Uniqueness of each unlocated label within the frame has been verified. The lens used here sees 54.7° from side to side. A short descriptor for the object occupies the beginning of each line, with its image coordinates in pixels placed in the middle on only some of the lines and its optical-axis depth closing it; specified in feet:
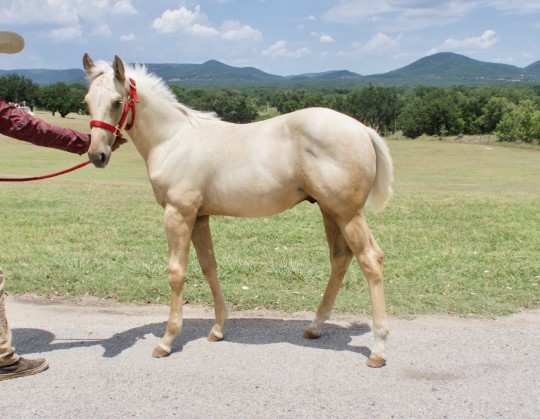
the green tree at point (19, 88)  243.60
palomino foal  14.17
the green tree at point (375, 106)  303.07
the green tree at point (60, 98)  230.48
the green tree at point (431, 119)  299.79
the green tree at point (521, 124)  215.37
